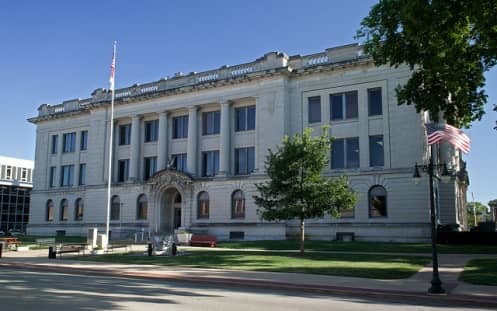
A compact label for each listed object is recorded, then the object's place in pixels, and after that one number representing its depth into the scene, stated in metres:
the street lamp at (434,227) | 14.90
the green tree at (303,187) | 28.44
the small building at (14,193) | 85.88
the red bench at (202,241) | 37.52
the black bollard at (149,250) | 29.05
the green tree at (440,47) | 19.27
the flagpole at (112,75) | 37.06
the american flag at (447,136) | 19.05
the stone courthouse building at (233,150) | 39.09
